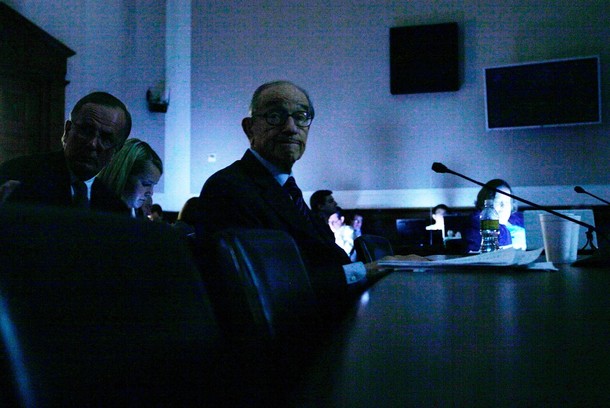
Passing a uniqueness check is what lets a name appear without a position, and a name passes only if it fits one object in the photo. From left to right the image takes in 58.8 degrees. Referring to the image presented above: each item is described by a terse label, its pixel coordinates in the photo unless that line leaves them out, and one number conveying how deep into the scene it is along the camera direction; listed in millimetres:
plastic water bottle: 2434
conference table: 388
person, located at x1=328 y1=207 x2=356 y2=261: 5156
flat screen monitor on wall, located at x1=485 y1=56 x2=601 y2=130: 5086
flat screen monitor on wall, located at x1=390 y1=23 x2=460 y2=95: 5523
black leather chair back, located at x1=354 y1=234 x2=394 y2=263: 2482
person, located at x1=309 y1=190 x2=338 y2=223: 5164
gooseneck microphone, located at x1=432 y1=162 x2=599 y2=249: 1694
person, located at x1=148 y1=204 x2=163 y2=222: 5488
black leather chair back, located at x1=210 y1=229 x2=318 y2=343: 745
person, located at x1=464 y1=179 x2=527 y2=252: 2961
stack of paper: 1474
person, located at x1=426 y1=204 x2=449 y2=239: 4996
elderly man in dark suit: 1526
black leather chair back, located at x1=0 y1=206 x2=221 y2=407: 397
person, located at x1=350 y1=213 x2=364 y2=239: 5488
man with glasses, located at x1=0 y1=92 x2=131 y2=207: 1709
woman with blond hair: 2359
